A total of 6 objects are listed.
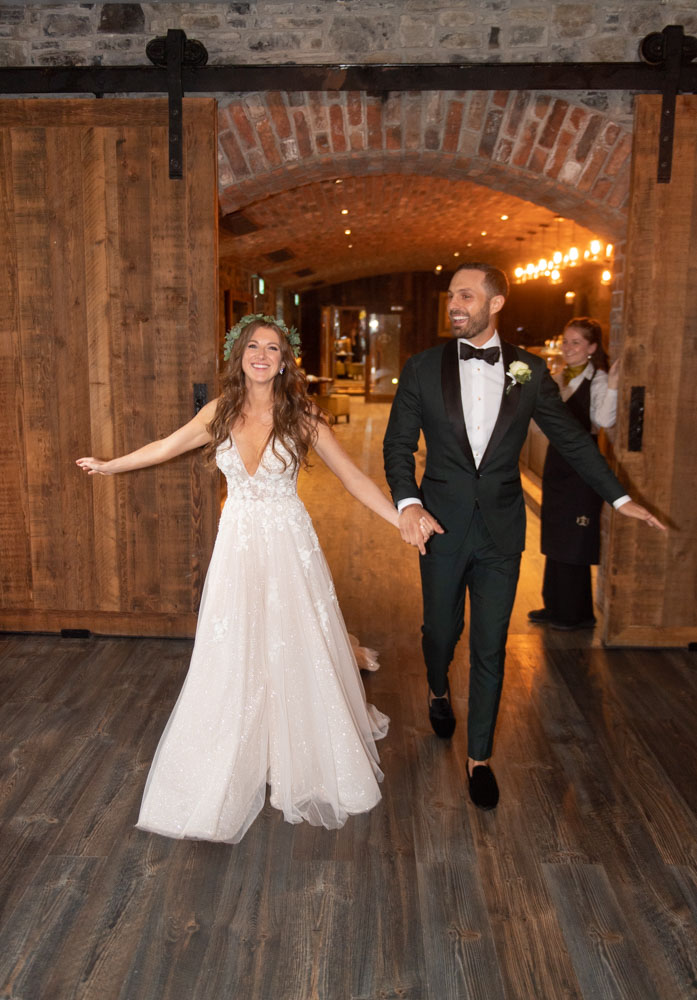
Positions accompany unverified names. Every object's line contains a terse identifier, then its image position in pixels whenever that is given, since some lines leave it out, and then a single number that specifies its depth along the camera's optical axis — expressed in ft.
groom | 10.20
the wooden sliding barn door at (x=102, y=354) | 14.12
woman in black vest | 15.43
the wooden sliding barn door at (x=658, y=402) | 13.75
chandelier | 40.19
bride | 9.47
